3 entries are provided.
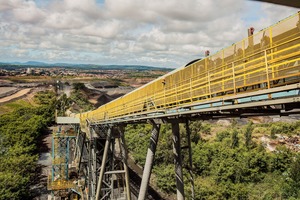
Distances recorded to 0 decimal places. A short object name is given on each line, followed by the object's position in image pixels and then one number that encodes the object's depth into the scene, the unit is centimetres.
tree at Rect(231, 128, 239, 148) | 4606
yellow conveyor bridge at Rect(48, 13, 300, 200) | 520
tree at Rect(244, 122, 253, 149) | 4645
